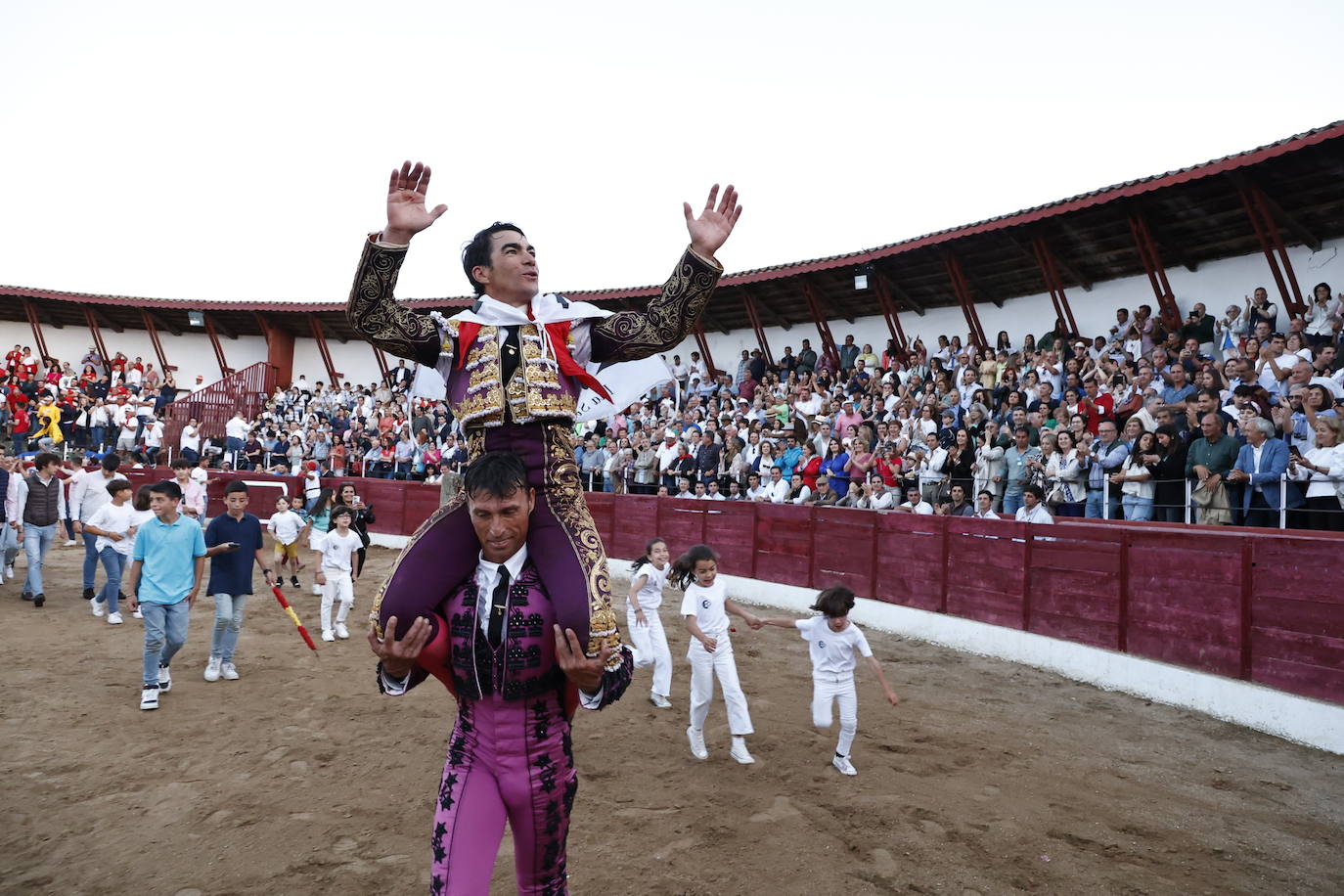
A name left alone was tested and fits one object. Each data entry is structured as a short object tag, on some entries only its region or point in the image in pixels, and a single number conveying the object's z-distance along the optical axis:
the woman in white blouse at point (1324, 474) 6.91
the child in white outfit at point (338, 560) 9.23
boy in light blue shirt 6.46
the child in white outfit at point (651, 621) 6.90
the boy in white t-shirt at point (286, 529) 11.12
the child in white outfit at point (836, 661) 5.46
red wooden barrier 6.56
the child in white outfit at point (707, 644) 5.69
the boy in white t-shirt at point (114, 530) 8.98
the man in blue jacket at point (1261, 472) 7.29
